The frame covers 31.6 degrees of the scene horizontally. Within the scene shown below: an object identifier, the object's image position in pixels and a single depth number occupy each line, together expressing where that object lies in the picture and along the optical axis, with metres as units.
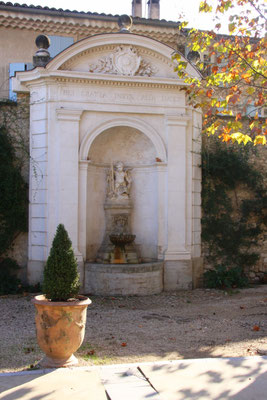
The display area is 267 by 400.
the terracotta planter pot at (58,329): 5.76
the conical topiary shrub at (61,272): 5.95
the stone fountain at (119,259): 10.80
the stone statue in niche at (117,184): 12.34
